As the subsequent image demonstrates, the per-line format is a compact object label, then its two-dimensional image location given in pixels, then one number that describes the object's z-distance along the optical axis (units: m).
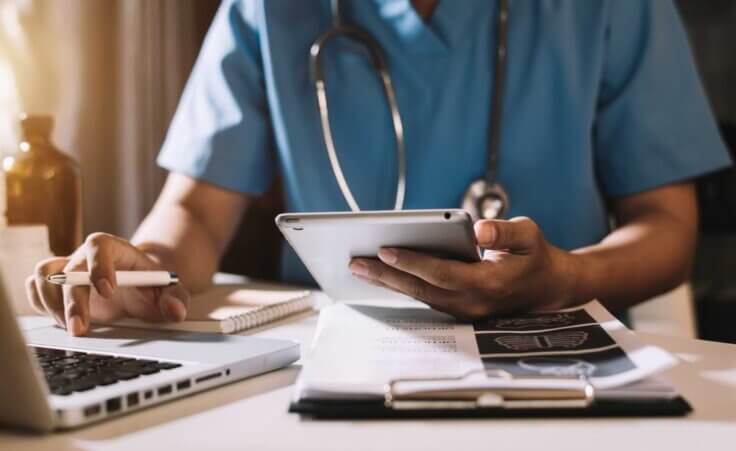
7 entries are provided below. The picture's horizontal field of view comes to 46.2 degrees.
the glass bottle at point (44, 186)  0.98
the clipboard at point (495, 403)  0.49
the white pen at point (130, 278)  0.71
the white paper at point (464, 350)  0.51
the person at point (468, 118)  1.11
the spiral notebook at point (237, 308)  0.78
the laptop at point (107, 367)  0.46
